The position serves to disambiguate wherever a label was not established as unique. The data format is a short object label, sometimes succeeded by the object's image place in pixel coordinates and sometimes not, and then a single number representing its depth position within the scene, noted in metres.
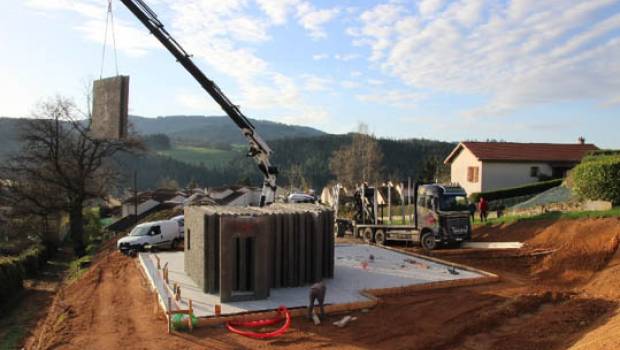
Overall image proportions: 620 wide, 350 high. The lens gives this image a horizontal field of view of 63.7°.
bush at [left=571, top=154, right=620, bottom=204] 21.86
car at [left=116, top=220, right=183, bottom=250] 25.47
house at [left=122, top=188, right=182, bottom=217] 63.34
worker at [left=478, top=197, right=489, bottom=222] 28.38
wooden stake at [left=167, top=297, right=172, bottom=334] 11.63
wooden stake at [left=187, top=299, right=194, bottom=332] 11.70
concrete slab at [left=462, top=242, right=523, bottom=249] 21.63
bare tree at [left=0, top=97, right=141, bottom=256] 36.00
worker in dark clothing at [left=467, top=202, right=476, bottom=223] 23.71
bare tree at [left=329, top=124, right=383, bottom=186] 65.44
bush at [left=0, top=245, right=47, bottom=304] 23.83
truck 23.56
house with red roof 39.38
